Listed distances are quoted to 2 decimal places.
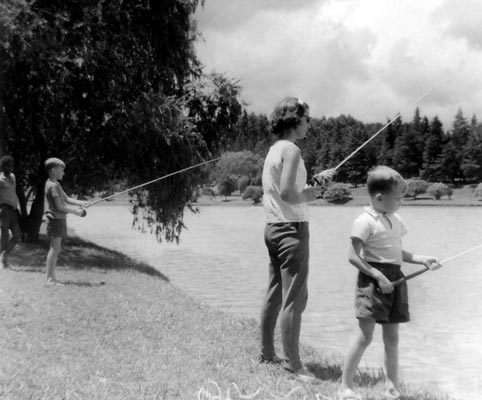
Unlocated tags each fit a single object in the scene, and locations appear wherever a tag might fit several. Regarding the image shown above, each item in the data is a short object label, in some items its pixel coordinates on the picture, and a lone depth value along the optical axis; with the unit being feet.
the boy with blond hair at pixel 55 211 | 28.14
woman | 15.57
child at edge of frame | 32.65
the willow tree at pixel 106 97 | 42.32
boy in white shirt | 13.83
